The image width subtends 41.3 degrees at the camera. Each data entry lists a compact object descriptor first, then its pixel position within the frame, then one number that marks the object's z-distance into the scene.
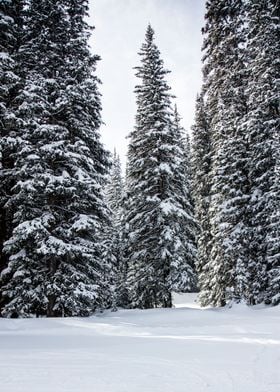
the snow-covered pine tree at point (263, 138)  17.83
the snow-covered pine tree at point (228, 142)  20.53
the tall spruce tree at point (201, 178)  29.78
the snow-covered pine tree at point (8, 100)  14.52
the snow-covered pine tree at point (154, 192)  19.78
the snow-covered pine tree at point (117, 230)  34.37
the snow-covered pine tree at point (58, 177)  14.06
